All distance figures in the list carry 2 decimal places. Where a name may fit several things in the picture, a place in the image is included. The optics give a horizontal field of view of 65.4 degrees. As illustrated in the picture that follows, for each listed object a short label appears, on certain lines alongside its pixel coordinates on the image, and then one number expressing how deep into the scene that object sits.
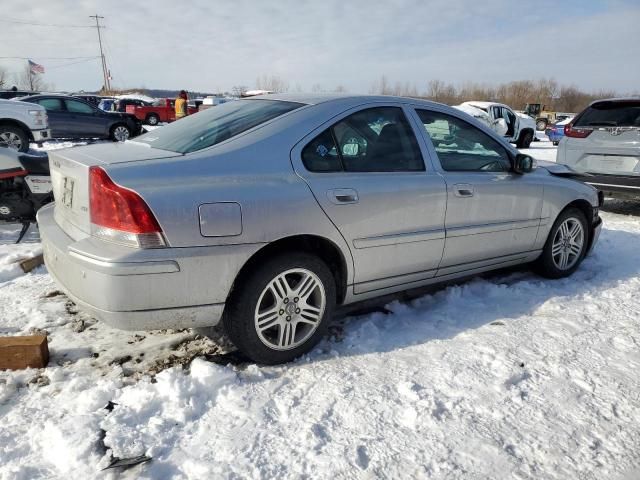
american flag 53.04
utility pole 67.06
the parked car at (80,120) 15.43
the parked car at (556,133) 21.31
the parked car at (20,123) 11.26
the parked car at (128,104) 27.44
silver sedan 2.44
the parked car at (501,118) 18.80
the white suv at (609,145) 6.45
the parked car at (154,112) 28.22
